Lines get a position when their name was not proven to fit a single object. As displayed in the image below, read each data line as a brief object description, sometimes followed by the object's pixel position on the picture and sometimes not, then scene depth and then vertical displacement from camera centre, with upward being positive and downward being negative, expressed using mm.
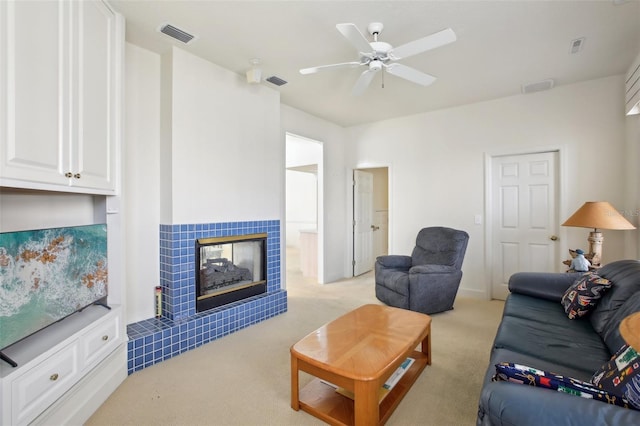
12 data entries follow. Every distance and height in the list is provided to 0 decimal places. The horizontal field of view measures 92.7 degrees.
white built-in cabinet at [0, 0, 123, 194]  1371 +639
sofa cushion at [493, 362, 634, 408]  990 -603
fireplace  2947 -598
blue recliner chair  3438 -737
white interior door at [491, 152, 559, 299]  3777 -46
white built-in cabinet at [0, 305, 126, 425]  1358 -793
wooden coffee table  1574 -830
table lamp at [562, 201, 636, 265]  2811 -85
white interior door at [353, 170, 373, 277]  5482 -180
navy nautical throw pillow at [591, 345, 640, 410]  963 -570
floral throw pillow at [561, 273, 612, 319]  2021 -575
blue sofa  931 -681
